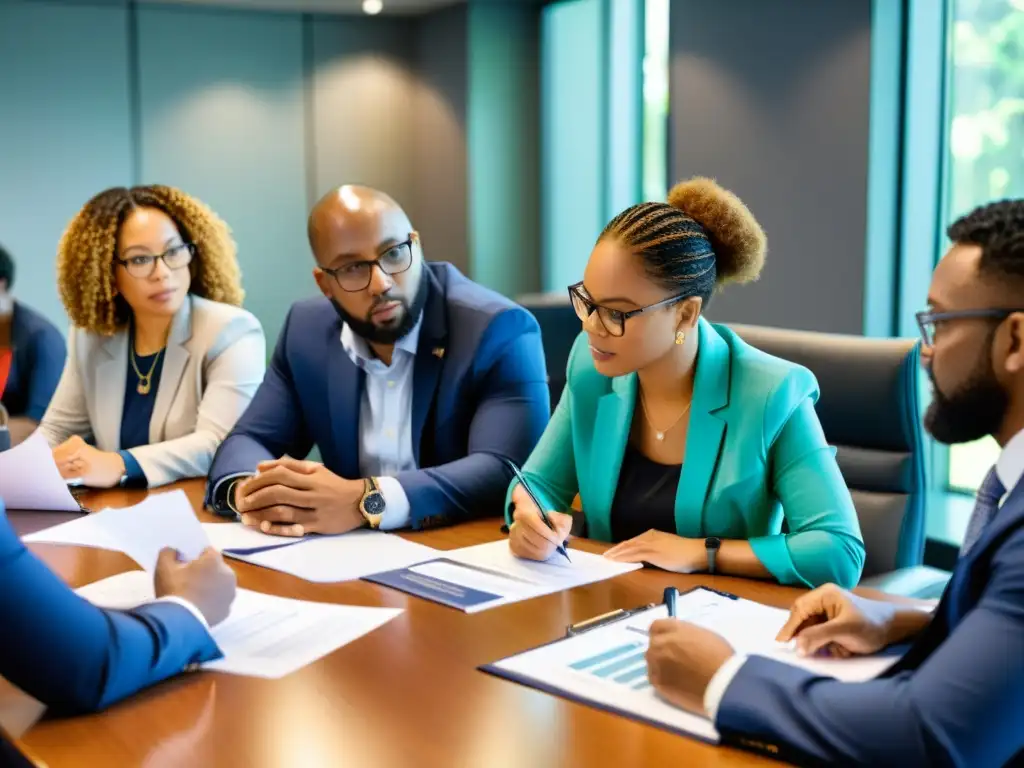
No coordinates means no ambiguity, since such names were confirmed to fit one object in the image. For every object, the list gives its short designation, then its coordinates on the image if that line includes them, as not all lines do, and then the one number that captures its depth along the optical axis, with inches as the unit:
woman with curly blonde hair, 121.3
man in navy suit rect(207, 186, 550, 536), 99.1
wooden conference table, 49.4
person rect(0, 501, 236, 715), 51.9
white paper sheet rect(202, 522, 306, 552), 84.0
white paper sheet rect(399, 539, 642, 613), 72.2
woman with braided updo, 76.6
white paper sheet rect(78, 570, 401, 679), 60.5
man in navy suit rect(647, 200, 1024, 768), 45.7
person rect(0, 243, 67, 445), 151.3
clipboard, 51.1
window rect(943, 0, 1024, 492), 177.2
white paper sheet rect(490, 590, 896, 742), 53.5
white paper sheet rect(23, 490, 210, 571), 63.0
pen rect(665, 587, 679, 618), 64.4
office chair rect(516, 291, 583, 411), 129.9
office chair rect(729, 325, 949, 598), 94.7
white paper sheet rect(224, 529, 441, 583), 76.7
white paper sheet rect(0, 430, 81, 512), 96.3
